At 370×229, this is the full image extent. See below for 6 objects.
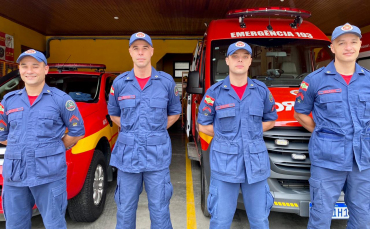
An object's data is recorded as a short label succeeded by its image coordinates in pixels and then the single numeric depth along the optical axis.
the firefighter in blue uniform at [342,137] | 2.09
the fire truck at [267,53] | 3.02
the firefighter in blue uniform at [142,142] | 2.21
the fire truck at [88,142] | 2.70
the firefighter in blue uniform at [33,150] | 1.98
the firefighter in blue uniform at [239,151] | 2.08
